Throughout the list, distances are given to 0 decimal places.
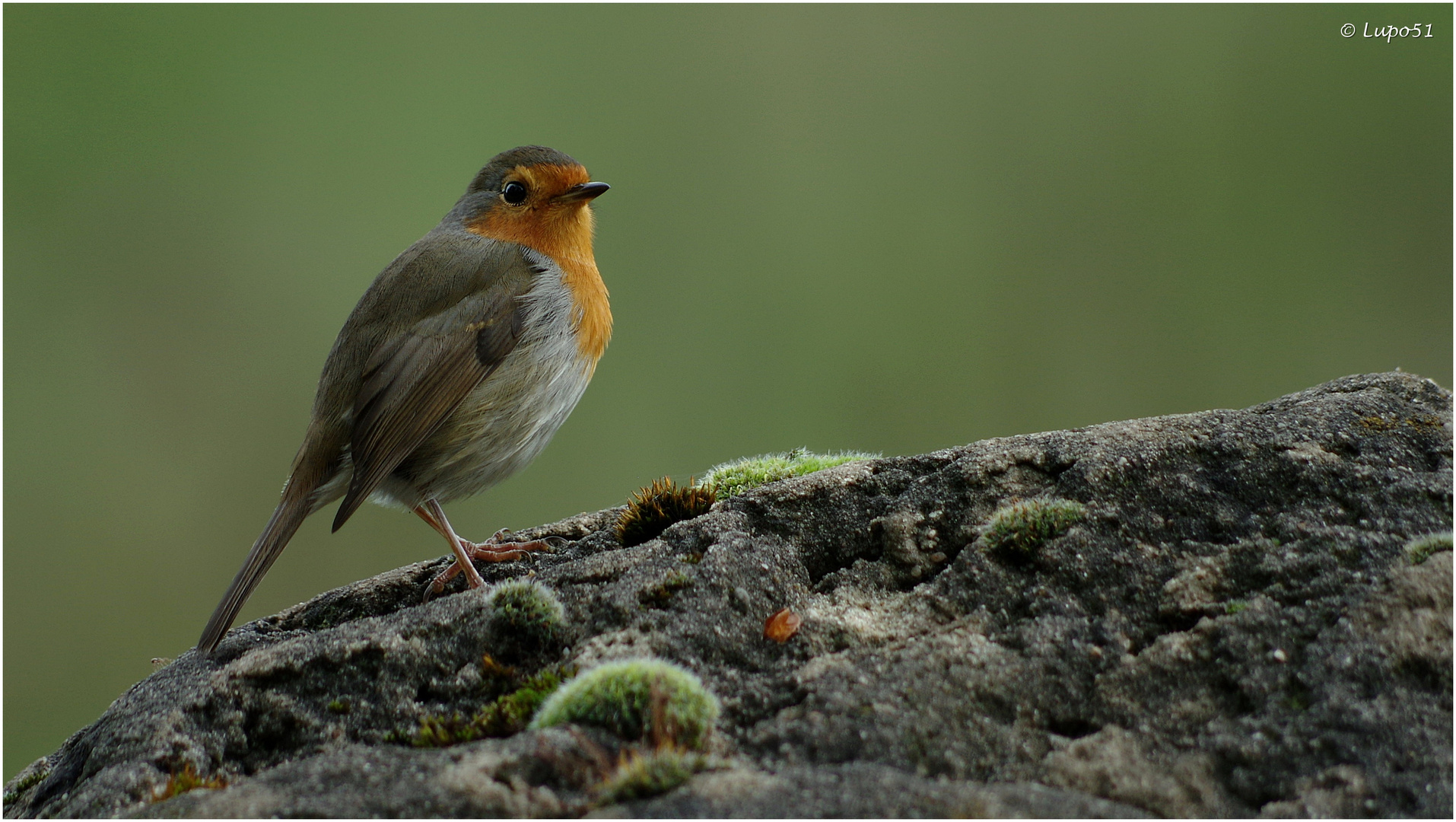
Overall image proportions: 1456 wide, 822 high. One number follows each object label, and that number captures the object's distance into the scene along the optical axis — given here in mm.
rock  5273
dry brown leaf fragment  6906
